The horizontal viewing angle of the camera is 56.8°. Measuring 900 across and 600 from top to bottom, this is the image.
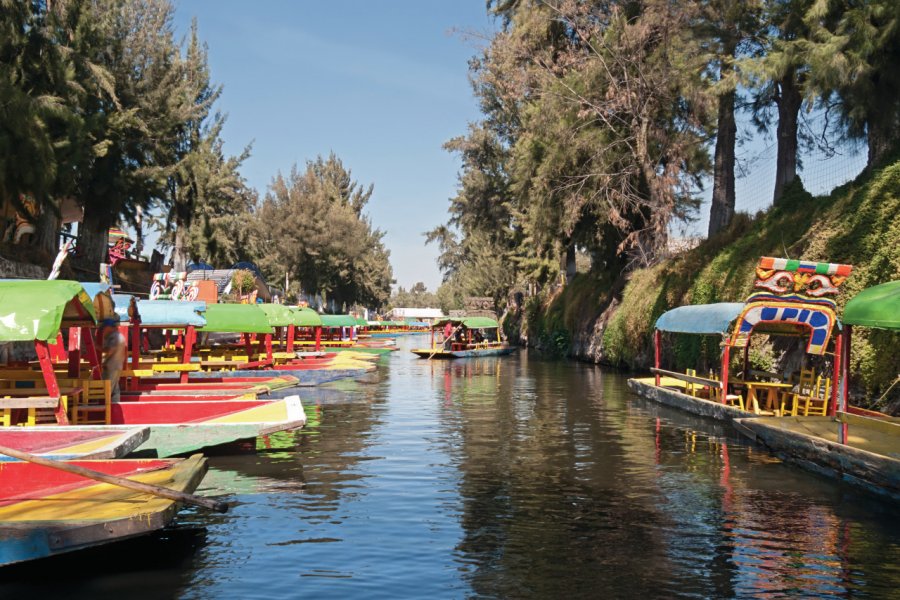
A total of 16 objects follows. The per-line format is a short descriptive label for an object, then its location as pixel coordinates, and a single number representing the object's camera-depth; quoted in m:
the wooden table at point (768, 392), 18.09
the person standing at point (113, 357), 15.57
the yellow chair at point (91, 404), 14.73
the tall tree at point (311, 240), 76.69
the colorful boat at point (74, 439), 11.15
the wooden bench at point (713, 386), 19.44
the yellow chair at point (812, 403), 17.33
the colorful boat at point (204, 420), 13.22
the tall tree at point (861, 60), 20.56
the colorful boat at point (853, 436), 11.51
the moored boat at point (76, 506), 7.77
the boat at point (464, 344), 50.16
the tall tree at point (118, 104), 32.97
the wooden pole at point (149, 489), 8.56
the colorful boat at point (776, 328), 16.89
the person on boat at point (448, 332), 52.91
